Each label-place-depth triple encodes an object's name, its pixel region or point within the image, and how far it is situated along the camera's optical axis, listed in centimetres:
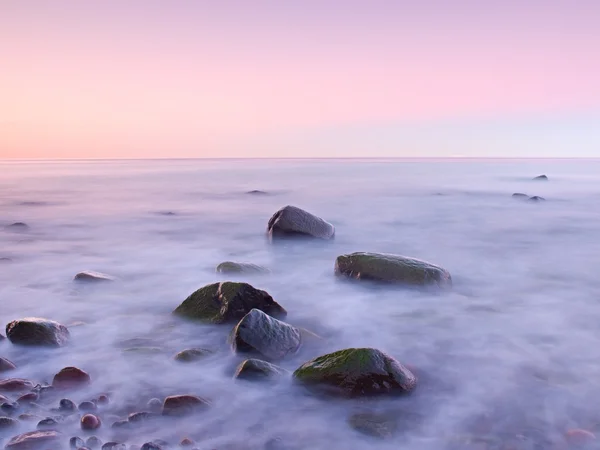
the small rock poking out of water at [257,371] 317
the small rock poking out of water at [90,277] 554
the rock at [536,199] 1506
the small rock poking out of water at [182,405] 277
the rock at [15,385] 297
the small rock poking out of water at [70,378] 304
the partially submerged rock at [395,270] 523
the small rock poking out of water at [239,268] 600
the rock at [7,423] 254
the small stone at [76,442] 242
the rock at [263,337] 349
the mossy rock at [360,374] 296
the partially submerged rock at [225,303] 414
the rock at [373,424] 262
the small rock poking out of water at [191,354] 349
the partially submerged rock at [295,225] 791
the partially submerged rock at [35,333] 364
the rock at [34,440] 240
